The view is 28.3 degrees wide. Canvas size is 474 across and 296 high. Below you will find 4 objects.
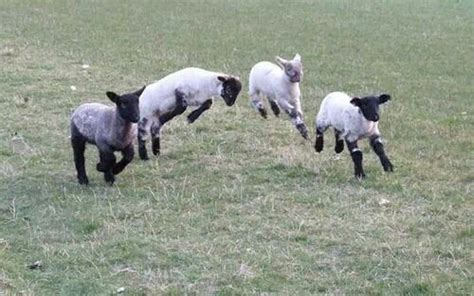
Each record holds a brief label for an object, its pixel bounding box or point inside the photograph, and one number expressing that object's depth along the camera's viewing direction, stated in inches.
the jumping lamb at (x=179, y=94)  371.9
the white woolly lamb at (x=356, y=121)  331.9
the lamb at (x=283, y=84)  383.6
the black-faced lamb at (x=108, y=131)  326.0
